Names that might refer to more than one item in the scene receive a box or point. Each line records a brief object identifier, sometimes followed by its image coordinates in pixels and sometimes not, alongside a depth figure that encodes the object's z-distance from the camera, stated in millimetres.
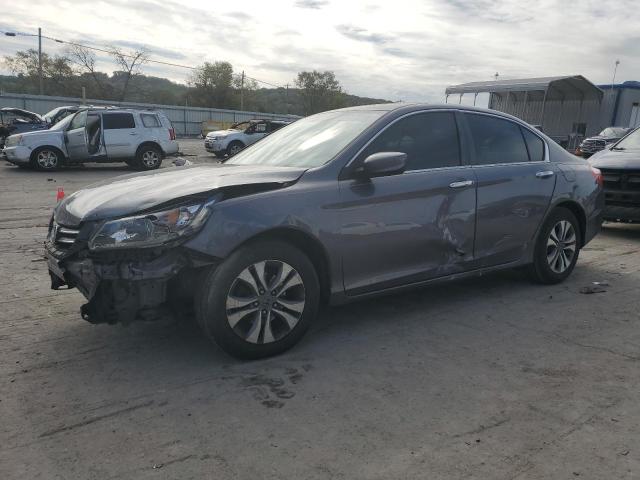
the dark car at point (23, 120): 19984
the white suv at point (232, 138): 22234
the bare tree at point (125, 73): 59400
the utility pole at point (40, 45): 45406
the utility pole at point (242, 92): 65212
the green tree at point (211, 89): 69000
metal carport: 29594
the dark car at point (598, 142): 21812
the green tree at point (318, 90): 67750
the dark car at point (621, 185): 7738
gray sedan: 3297
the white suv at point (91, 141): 15906
